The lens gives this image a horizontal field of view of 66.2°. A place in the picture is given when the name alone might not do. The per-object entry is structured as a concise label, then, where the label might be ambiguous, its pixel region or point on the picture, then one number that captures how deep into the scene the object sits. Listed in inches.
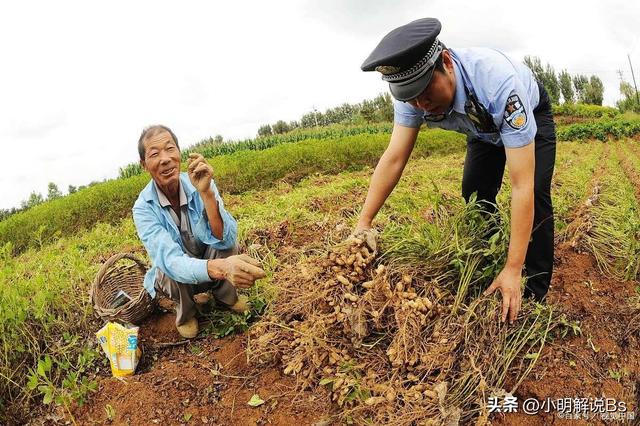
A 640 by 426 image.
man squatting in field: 93.9
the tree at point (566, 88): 1856.5
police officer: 73.8
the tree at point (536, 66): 1820.9
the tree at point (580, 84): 1843.0
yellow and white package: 98.9
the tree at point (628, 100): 1550.2
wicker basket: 109.0
